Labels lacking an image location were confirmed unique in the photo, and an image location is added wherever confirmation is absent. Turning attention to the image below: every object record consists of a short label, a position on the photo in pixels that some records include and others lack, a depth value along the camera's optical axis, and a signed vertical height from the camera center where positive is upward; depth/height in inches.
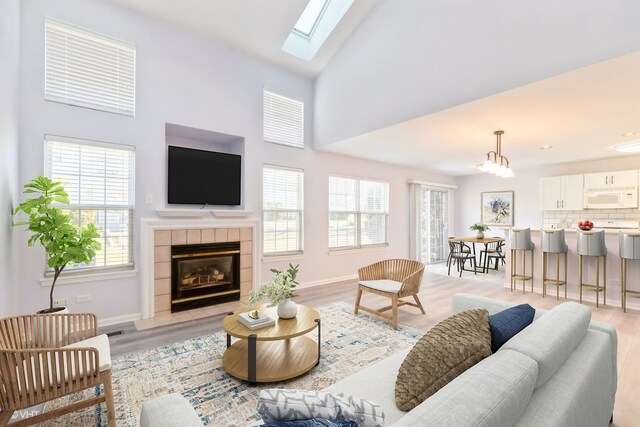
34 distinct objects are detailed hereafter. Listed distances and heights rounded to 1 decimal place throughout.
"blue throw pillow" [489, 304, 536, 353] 54.3 -21.8
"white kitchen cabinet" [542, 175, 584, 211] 248.5 +20.0
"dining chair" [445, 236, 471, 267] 261.4 -27.6
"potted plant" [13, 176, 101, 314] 106.4 -6.8
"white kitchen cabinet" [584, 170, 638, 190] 221.9 +28.5
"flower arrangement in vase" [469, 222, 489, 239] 263.5 -13.3
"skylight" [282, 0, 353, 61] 183.2 +121.4
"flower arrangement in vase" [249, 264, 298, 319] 100.2 -28.0
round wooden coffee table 88.4 -49.5
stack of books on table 94.9 -36.3
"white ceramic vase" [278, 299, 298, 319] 103.2 -34.5
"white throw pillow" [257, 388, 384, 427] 35.0 -24.0
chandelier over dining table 152.2 +24.8
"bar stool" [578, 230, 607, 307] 167.9 -19.1
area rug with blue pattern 76.9 -53.0
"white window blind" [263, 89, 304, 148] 197.6 +66.3
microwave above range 222.1 +13.6
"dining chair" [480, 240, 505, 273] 274.5 -39.3
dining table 248.4 -21.9
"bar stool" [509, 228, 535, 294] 199.9 -20.9
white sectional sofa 34.8 -25.0
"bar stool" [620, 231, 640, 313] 153.6 -18.8
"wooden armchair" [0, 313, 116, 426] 58.9 -35.2
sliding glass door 326.0 -11.1
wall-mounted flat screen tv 160.6 +21.1
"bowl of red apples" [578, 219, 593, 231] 173.0 -6.4
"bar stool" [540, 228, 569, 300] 183.2 -19.5
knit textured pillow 47.7 -24.4
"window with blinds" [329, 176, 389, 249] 236.1 +1.5
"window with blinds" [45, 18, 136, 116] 128.4 +67.1
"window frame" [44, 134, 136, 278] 127.6 +2.2
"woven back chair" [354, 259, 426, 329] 136.8 -35.2
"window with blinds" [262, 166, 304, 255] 198.2 +2.9
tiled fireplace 151.1 -29.9
